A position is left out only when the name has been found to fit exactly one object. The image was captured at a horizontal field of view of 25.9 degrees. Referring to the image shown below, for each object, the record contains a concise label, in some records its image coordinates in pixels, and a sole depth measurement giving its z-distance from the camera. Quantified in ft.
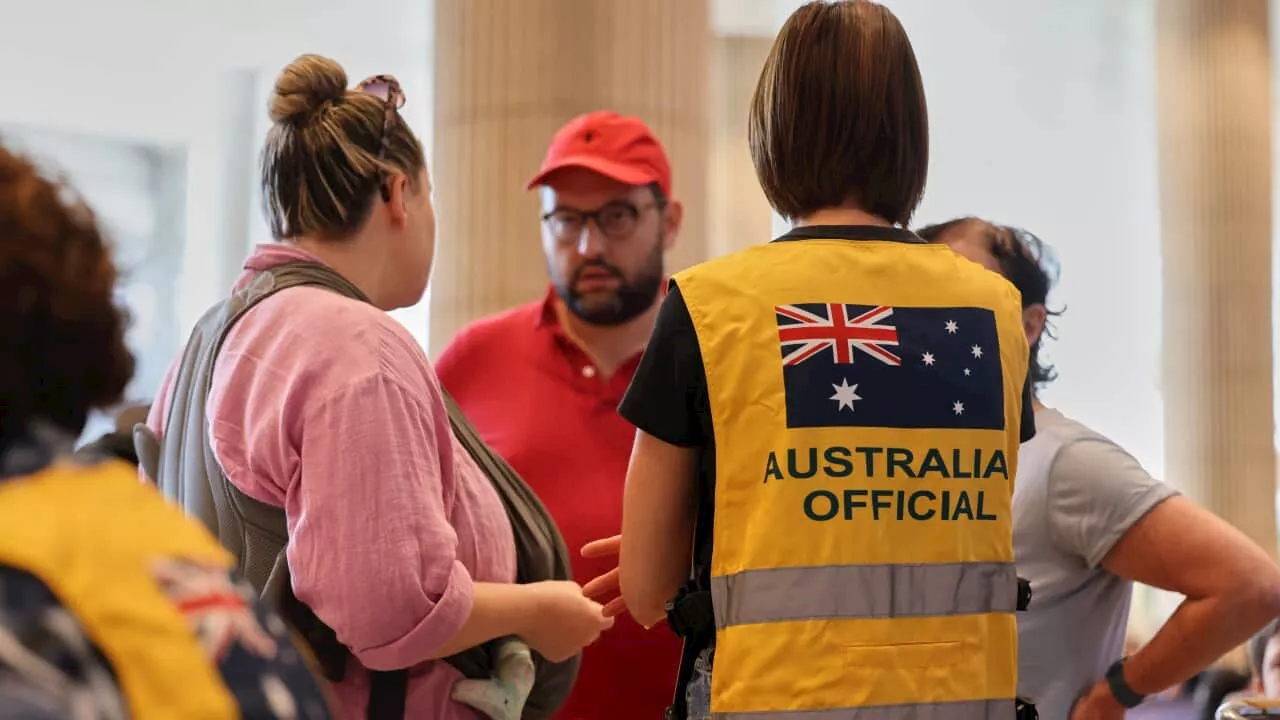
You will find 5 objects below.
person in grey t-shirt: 9.72
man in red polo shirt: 11.44
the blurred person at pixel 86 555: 5.63
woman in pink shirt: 8.26
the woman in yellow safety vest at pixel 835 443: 8.23
